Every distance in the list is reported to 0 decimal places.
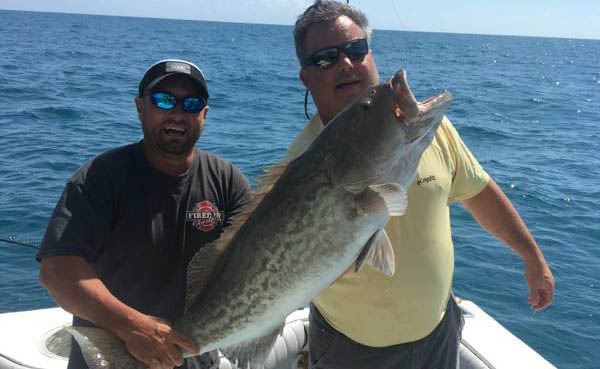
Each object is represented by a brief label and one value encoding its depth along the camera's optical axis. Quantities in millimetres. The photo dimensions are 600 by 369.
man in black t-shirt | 2945
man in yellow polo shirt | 3109
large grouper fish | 2529
